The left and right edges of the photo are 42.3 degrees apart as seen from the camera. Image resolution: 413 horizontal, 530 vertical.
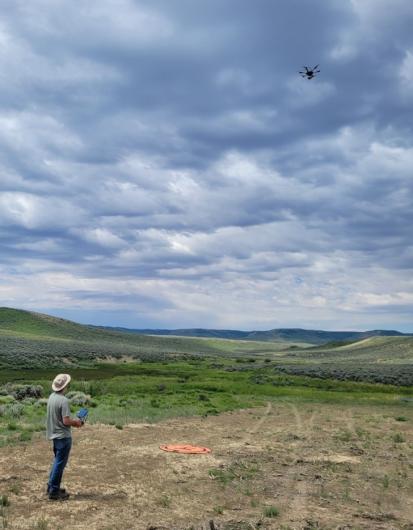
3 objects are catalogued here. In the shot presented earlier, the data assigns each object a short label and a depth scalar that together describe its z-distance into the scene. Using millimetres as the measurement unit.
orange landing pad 20906
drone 33100
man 13445
